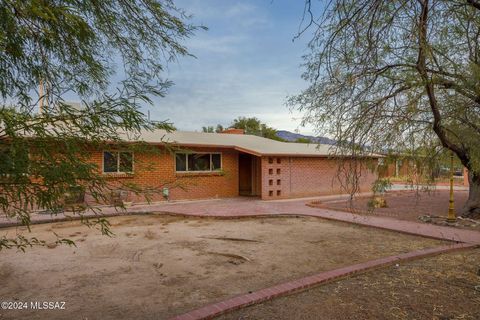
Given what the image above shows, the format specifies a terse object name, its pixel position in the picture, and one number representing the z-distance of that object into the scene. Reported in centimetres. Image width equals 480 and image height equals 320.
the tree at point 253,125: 4892
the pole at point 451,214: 1016
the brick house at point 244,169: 1582
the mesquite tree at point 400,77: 435
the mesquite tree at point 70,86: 220
